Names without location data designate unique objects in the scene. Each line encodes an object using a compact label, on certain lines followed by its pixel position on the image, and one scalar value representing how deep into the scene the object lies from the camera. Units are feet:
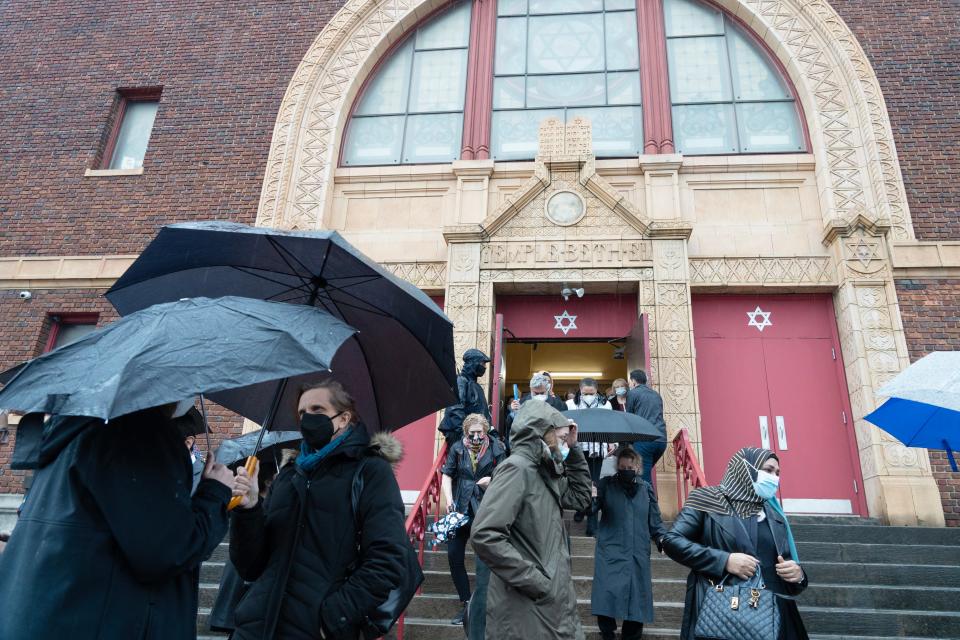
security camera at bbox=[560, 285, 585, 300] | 32.89
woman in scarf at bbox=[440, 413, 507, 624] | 17.63
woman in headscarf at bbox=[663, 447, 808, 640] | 10.93
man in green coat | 9.75
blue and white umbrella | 11.51
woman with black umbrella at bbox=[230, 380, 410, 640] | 7.66
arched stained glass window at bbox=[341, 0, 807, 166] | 37.19
